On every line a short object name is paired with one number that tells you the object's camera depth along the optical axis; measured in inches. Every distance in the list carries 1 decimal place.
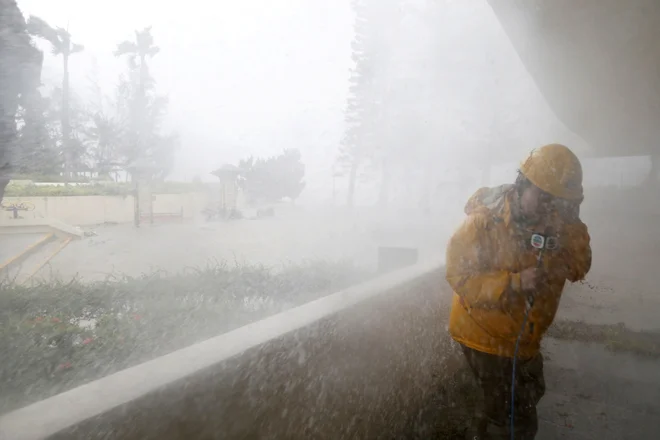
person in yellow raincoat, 64.4
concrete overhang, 192.4
